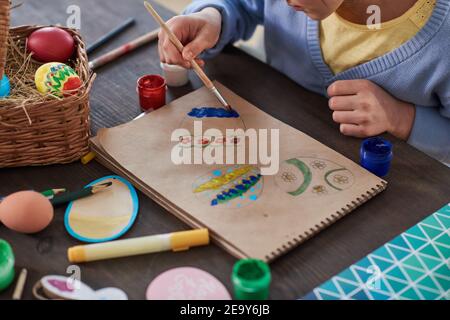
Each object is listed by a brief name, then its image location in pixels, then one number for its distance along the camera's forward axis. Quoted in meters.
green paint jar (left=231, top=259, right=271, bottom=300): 0.70
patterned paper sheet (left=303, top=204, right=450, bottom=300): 0.74
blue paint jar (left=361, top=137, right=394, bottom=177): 0.88
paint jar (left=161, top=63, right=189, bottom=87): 1.04
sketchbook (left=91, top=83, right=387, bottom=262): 0.80
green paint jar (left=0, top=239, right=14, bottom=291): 0.72
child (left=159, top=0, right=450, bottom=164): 0.97
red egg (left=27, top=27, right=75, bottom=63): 0.95
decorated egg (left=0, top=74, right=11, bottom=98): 0.87
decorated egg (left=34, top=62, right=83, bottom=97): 0.86
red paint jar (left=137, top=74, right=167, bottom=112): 0.98
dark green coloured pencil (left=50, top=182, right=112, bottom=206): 0.83
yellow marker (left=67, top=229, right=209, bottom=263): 0.76
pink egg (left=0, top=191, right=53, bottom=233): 0.77
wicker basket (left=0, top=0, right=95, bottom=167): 0.83
